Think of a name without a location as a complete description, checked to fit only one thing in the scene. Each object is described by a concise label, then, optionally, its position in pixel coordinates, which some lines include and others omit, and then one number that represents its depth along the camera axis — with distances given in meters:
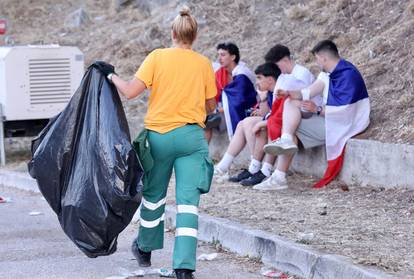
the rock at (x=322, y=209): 16.16
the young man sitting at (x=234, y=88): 21.56
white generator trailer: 24.70
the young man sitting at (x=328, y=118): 18.61
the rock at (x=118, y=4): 35.44
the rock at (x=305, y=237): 13.80
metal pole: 25.04
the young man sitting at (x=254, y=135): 20.09
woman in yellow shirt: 12.57
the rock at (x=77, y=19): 35.69
